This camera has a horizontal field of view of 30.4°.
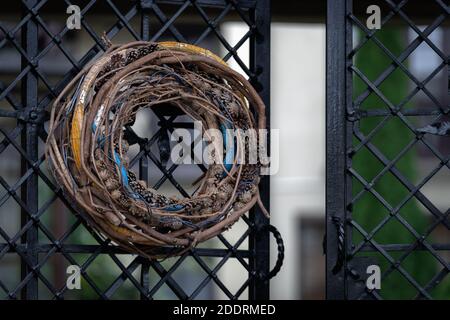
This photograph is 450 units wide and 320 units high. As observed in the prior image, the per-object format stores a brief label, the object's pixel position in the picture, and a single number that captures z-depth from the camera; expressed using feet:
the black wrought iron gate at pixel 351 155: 14.01
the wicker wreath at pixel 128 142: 12.07
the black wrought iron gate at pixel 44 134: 13.12
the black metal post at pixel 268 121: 14.16
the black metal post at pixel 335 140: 13.96
